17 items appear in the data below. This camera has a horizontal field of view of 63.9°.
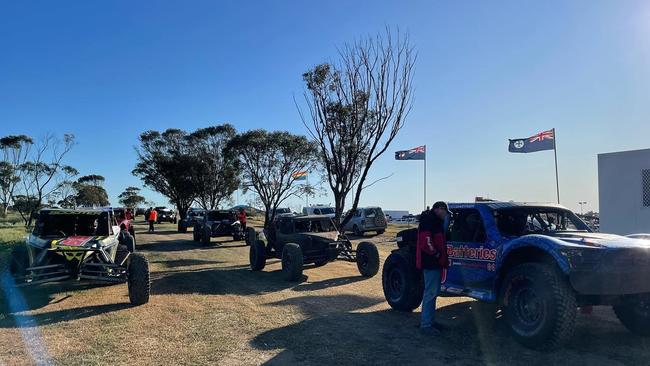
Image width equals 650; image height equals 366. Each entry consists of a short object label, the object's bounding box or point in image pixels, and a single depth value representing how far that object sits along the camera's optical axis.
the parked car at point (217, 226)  23.09
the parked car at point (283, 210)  47.10
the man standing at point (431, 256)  6.96
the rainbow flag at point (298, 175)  32.25
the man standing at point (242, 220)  24.77
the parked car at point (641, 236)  7.02
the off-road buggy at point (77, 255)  8.97
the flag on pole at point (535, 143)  26.68
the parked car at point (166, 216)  55.41
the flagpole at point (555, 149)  24.53
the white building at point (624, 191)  15.10
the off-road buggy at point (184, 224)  34.47
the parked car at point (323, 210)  35.00
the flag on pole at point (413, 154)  39.91
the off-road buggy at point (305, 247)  11.99
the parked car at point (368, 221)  30.53
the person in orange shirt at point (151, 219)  34.09
